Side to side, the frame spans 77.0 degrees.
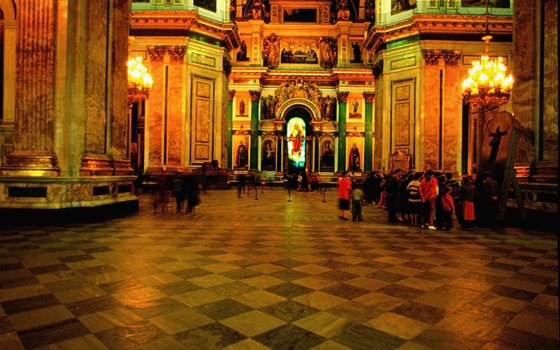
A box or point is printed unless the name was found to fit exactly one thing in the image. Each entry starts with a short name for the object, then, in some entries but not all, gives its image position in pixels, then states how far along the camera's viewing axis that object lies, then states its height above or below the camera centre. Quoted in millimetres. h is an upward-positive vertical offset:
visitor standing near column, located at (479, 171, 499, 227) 8836 -591
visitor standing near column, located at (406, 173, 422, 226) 9367 -651
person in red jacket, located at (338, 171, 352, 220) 10391 -579
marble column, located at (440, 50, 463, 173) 18703 +2819
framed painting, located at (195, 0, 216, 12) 20838 +10202
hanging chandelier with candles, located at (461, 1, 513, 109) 14906 +4050
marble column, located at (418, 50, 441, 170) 18672 +3526
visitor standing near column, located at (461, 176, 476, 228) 8938 -717
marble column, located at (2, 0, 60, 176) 8297 +2088
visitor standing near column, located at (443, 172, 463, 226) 9345 -583
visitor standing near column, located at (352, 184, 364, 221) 10202 -851
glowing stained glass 34906 +2983
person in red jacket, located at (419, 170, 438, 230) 9016 -500
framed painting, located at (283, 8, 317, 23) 34406 +15597
